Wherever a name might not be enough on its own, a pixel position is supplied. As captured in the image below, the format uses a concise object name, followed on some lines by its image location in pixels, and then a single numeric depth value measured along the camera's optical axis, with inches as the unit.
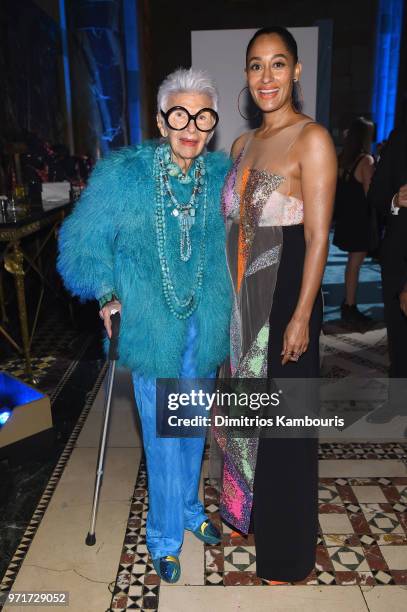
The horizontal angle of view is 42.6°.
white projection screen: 117.0
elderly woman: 67.4
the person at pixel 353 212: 192.2
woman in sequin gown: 62.8
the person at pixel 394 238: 108.3
